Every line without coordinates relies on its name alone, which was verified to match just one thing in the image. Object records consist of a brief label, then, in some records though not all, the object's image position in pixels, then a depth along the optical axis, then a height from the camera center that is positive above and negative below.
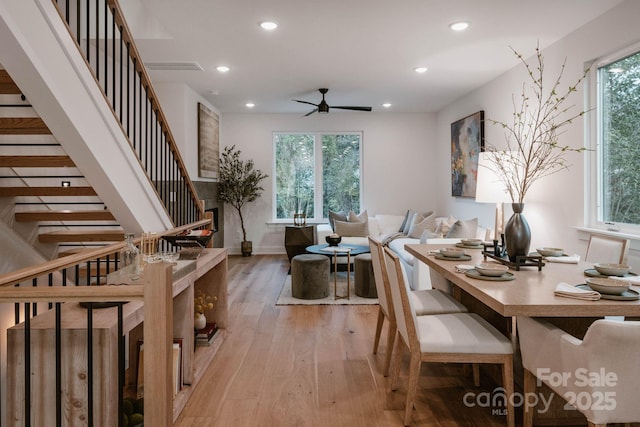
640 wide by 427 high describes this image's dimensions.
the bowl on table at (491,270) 2.20 -0.33
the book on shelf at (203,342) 3.26 -1.02
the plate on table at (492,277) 2.16 -0.35
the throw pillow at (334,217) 7.28 -0.17
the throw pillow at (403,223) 7.41 -0.29
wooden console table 1.73 -0.66
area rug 4.71 -1.04
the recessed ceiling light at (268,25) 3.73 +1.58
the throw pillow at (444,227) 5.47 -0.26
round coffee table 5.03 -0.54
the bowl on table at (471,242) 3.34 -0.27
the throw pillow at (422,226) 6.50 -0.29
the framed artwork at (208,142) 6.50 +1.04
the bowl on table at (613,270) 2.21 -0.32
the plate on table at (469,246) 3.32 -0.30
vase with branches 4.11 +0.85
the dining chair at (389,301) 2.67 -0.60
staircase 2.71 +0.07
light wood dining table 1.71 -0.38
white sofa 4.58 -0.49
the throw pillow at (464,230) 4.95 -0.27
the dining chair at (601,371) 1.48 -0.59
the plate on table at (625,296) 1.77 -0.37
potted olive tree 7.66 +0.44
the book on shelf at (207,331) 3.29 -0.97
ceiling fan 5.96 +1.38
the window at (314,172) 8.20 +0.66
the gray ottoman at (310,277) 4.85 -0.79
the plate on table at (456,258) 2.78 -0.33
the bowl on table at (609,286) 1.82 -0.34
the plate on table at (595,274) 2.22 -0.35
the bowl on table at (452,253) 2.79 -0.30
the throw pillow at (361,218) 7.16 -0.19
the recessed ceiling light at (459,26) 3.74 +1.59
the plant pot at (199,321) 3.35 -0.89
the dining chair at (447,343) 2.07 -0.66
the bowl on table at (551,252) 2.89 -0.30
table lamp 4.15 +0.19
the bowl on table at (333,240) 5.46 -0.42
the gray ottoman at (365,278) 4.93 -0.82
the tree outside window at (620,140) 3.37 +0.54
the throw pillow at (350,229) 7.04 -0.36
